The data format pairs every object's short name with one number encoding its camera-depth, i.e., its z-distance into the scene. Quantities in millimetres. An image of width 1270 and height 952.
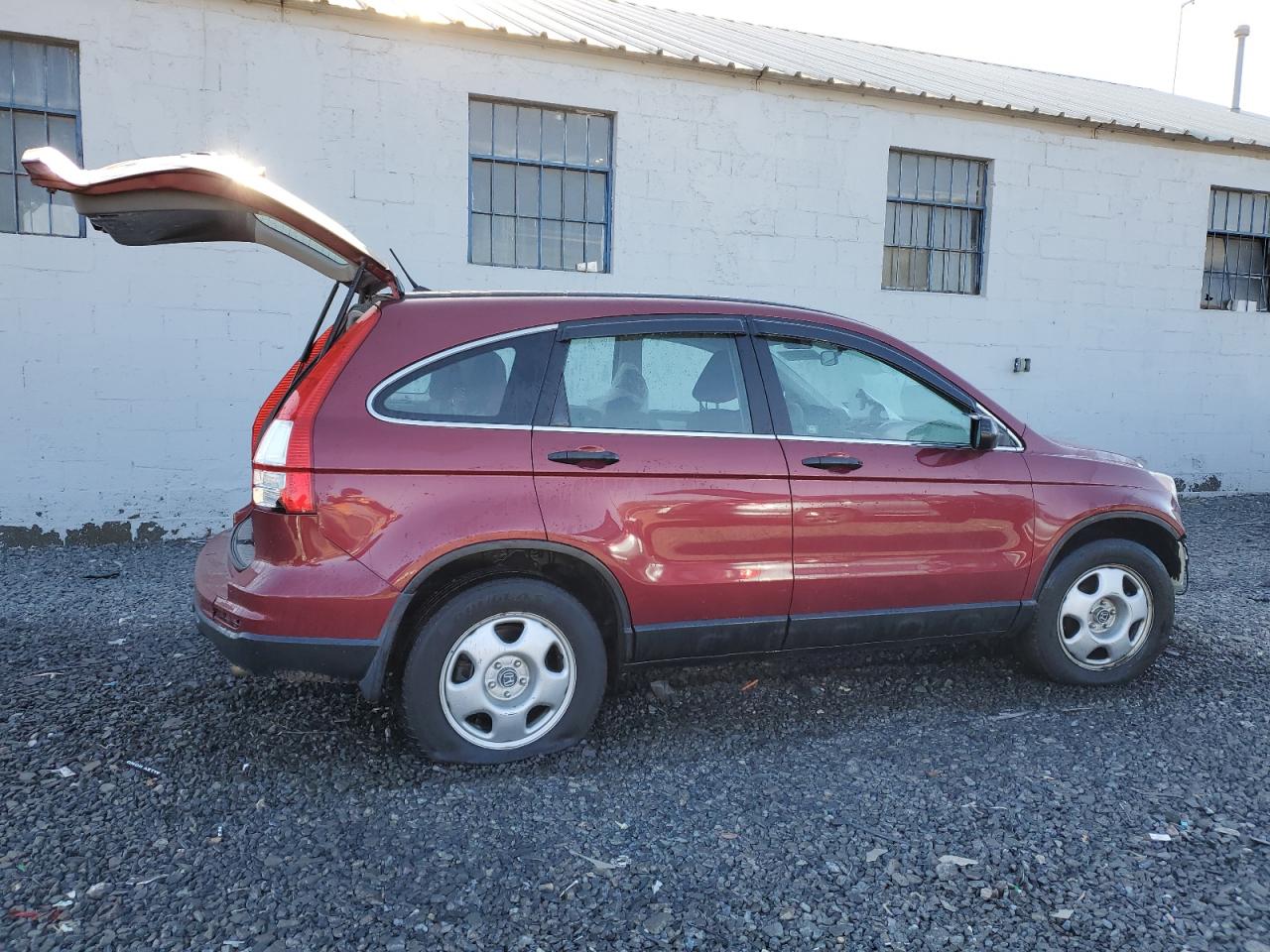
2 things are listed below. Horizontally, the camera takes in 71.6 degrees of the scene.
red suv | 3090
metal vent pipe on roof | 16047
